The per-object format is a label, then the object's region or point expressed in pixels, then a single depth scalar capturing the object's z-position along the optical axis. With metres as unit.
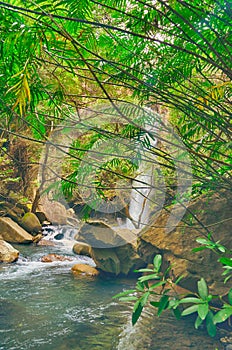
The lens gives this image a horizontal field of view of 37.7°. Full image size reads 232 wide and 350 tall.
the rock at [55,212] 8.41
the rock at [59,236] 7.29
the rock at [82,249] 5.91
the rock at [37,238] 6.90
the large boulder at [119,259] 4.46
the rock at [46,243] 6.78
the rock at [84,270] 4.70
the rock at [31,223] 7.45
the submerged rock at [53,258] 5.54
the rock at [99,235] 4.60
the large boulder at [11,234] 6.66
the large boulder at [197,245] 2.85
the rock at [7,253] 5.37
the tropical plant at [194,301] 0.70
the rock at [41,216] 8.30
